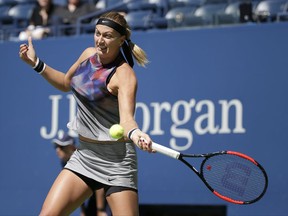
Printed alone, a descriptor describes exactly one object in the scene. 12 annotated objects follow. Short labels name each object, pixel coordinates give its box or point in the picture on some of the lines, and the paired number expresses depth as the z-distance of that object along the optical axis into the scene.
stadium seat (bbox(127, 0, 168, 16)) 18.34
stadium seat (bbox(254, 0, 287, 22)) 15.43
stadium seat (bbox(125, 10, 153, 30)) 17.42
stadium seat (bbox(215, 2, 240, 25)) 15.67
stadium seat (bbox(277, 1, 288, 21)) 14.80
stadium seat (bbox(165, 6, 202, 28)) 16.08
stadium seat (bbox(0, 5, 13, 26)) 21.70
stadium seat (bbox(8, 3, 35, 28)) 21.12
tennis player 8.99
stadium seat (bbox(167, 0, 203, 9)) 18.09
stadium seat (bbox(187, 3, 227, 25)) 15.86
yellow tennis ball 8.41
